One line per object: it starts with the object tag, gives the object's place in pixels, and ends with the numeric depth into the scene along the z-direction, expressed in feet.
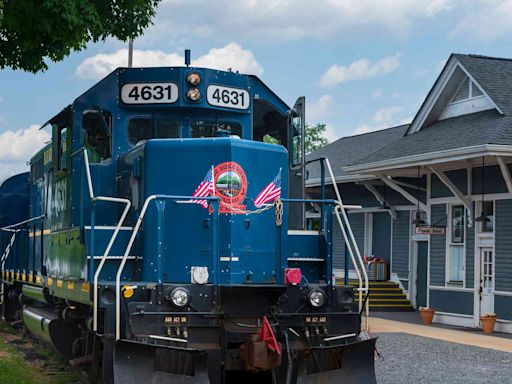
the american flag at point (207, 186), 29.30
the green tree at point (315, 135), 196.85
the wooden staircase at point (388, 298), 81.10
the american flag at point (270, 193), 29.71
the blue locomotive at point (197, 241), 27.02
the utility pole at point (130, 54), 93.33
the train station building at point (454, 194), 63.98
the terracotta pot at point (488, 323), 63.72
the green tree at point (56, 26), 30.19
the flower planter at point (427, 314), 71.00
